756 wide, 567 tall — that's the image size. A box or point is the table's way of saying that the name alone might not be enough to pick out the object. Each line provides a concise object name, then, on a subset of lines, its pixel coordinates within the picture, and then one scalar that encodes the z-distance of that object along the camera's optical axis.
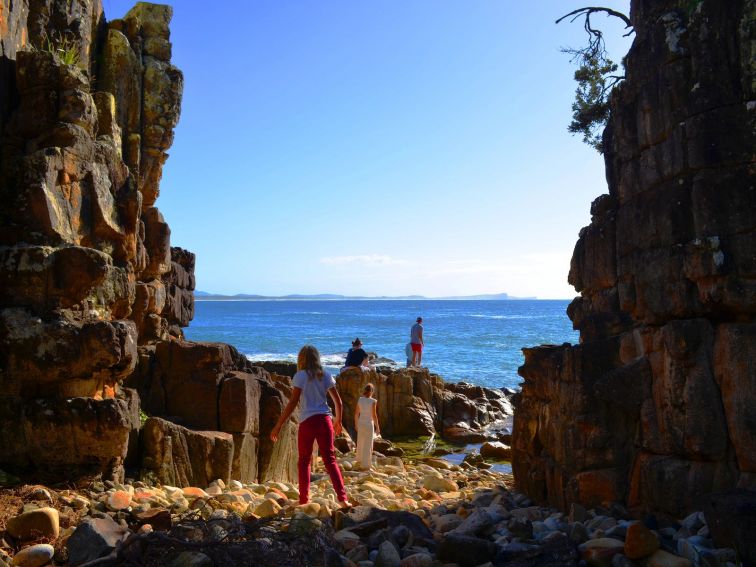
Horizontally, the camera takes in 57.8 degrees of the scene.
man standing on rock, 26.16
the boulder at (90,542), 5.12
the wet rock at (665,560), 5.18
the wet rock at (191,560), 4.86
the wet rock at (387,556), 5.47
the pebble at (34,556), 5.12
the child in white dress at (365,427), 13.65
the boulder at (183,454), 8.49
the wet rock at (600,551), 5.46
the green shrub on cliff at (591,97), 14.31
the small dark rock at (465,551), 5.54
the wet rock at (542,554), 5.44
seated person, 21.80
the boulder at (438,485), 11.88
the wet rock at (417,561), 5.45
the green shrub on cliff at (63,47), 9.19
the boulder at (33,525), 5.63
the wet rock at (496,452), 17.66
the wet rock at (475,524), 6.37
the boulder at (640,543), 5.40
